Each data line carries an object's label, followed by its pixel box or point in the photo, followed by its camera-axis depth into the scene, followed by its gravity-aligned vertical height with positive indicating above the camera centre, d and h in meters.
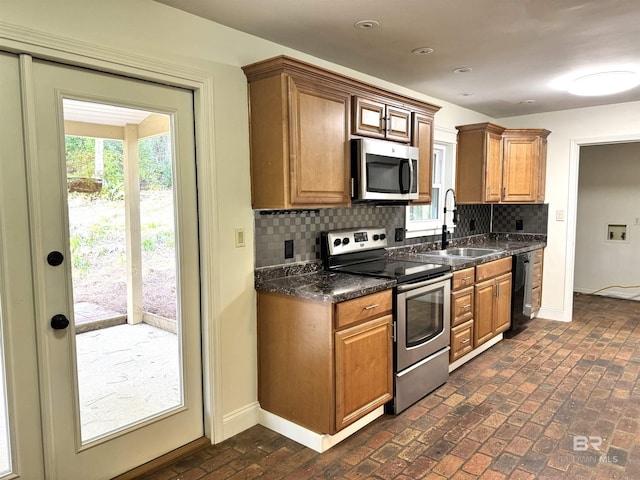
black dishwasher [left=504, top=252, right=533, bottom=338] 4.38 -0.91
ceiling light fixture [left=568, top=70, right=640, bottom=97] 3.38 +0.98
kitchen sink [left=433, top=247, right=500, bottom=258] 4.34 -0.48
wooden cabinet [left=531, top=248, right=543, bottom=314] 4.87 -0.88
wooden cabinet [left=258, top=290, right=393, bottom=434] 2.37 -0.88
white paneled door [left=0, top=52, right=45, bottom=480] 1.79 -0.42
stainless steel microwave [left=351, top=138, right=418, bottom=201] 2.81 +0.24
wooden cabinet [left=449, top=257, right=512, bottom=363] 3.47 -0.88
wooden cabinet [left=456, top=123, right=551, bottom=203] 4.59 +0.44
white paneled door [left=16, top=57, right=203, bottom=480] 1.92 -0.29
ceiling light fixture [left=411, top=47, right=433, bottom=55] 2.85 +1.03
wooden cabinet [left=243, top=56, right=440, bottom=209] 2.42 +0.45
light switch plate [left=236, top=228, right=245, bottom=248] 2.58 -0.19
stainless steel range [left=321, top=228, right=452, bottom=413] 2.80 -0.69
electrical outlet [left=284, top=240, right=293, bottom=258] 2.86 -0.28
